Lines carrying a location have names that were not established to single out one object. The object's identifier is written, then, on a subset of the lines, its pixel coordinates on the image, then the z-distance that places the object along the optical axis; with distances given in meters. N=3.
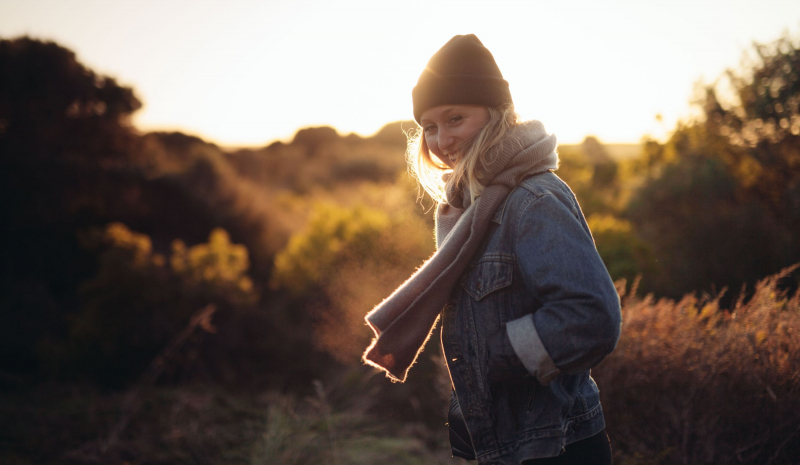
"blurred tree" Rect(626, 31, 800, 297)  5.38
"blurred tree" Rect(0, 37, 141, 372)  10.69
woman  1.04
